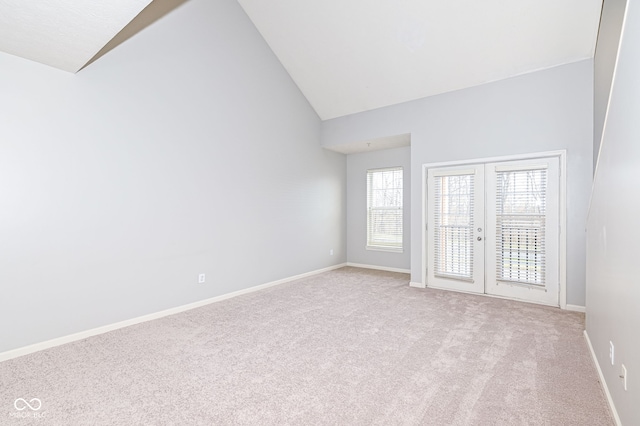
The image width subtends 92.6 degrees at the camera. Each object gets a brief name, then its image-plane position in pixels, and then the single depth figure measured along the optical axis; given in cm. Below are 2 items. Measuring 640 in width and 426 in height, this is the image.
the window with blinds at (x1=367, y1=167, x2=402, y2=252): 645
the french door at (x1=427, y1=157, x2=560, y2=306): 406
